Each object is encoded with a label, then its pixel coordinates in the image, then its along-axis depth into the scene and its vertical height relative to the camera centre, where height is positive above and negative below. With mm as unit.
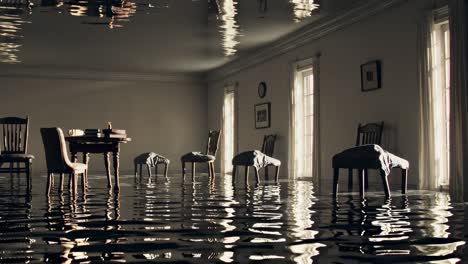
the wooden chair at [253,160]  8797 -107
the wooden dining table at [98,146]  6793 +96
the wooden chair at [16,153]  7148 +25
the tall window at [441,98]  7172 +656
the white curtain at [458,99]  6375 +571
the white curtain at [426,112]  7180 +489
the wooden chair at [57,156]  5961 -14
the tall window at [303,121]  10992 +598
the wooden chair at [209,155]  10812 -25
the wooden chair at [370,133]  8057 +269
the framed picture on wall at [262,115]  12500 +816
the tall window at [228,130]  15070 +601
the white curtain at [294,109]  11016 +826
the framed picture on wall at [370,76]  8445 +1105
